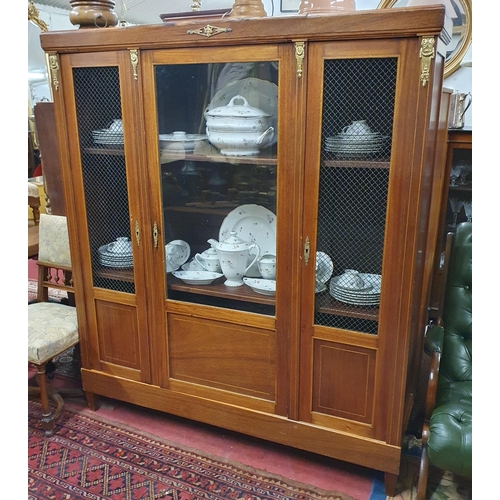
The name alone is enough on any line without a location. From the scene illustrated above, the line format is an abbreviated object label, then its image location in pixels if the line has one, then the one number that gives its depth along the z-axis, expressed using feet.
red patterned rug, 5.68
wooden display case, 4.74
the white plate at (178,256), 6.24
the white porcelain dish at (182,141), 5.87
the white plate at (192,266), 6.37
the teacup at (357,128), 4.90
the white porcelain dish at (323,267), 5.39
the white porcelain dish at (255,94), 5.18
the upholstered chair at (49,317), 6.61
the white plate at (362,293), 5.27
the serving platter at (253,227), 5.82
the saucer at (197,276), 6.26
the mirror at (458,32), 8.98
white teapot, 6.15
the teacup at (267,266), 5.82
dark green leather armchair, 4.92
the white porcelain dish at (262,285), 5.76
